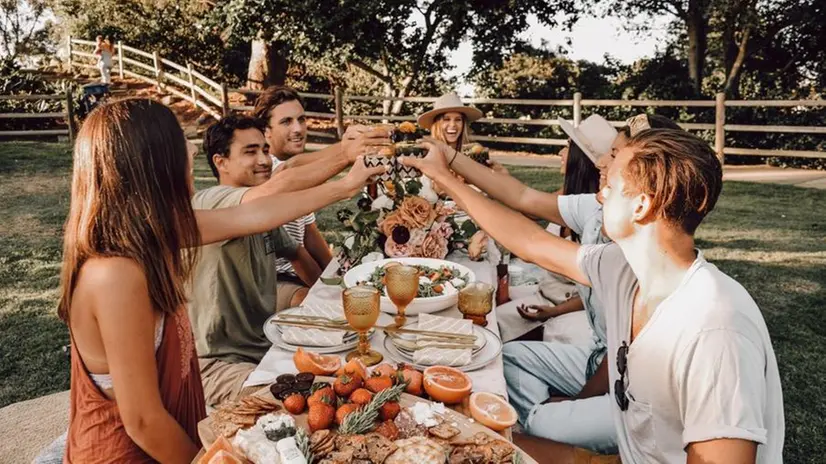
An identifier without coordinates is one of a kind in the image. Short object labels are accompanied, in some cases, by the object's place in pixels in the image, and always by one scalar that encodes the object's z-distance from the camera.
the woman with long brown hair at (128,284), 1.85
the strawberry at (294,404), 1.75
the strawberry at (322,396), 1.73
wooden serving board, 1.63
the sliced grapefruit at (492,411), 1.79
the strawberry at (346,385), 1.78
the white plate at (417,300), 2.65
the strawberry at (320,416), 1.67
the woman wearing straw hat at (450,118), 6.45
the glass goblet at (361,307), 2.11
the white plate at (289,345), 2.29
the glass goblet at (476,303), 2.62
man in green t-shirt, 2.95
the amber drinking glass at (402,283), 2.33
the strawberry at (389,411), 1.72
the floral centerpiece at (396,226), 3.40
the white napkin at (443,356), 2.16
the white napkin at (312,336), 2.32
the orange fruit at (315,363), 1.99
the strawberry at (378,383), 1.81
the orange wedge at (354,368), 1.87
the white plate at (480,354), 2.18
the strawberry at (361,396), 1.73
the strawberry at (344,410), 1.68
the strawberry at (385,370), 1.94
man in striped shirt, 4.30
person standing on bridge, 21.17
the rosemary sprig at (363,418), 1.63
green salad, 2.82
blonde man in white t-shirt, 1.56
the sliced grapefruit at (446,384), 1.90
